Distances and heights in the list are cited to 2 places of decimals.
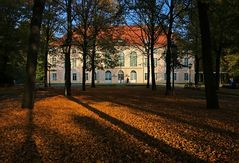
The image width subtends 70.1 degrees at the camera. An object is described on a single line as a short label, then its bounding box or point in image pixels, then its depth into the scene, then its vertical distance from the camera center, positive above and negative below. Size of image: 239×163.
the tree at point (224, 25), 9.26 +3.78
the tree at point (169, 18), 12.16 +4.38
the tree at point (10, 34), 17.38 +4.81
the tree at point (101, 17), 17.72 +6.70
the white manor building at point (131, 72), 42.97 +1.71
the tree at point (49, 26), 16.36 +5.98
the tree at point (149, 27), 14.43 +5.25
